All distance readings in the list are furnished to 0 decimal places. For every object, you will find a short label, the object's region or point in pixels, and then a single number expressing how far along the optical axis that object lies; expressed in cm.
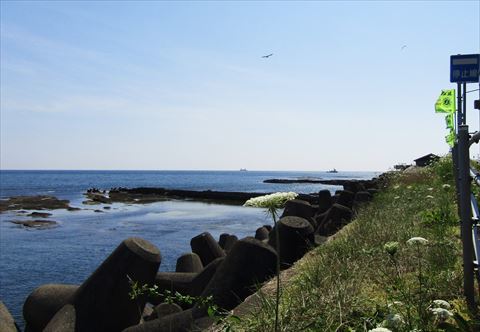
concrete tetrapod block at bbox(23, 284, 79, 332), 726
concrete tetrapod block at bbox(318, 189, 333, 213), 1895
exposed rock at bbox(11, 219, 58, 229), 2789
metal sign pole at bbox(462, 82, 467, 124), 941
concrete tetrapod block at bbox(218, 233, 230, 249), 1418
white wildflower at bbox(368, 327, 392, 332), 228
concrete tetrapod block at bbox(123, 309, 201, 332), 535
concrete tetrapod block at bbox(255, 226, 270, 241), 1444
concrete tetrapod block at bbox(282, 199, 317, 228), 1209
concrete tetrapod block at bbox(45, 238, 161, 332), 652
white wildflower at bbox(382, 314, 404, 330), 252
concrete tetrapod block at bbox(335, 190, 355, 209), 1693
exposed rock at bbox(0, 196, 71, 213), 4169
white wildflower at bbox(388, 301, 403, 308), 296
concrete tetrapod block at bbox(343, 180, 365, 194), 2170
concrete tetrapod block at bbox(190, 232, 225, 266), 1105
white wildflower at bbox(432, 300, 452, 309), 270
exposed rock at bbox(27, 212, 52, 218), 3353
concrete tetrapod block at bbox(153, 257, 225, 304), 743
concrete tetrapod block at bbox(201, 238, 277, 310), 550
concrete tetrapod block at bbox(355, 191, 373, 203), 1482
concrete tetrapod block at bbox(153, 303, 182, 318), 652
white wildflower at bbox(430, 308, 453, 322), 250
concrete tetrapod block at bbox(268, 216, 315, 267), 734
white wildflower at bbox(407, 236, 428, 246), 304
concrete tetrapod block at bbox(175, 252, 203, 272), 970
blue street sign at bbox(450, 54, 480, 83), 871
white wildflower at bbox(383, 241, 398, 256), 279
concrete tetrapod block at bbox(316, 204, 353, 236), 1212
